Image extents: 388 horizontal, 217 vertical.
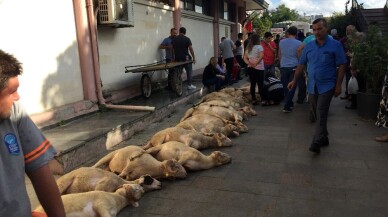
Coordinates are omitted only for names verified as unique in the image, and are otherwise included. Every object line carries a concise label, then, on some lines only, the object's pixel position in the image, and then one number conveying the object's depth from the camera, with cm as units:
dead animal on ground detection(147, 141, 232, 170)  457
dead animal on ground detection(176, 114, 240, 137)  598
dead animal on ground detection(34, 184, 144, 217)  312
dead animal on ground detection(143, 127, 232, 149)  523
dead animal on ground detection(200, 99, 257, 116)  752
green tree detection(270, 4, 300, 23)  6636
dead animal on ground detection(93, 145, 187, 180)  420
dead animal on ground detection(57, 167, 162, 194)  368
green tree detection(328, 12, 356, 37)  2036
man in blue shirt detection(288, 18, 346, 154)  507
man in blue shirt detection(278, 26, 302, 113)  863
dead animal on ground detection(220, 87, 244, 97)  948
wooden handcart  899
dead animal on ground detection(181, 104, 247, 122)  695
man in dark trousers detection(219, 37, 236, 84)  1284
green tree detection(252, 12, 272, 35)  4461
